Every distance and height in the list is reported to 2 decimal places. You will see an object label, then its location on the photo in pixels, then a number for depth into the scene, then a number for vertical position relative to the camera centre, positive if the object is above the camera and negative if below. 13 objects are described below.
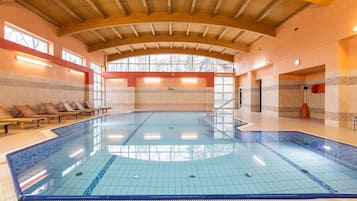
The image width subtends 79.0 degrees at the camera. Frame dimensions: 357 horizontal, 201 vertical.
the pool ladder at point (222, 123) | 6.92 -0.90
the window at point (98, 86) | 14.86 +0.99
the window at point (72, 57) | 10.45 +2.22
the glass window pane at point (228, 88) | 17.22 +0.92
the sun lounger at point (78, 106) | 10.50 -0.30
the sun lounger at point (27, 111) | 6.83 -0.38
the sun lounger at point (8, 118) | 5.78 -0.51
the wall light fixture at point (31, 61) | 7.22 +1.40
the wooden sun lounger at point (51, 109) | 8.04 -0.36
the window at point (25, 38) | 7.09 +2.23
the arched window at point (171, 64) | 16.91 +2.81
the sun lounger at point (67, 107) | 9.15 -0.31
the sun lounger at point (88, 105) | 11.64 -0.28
